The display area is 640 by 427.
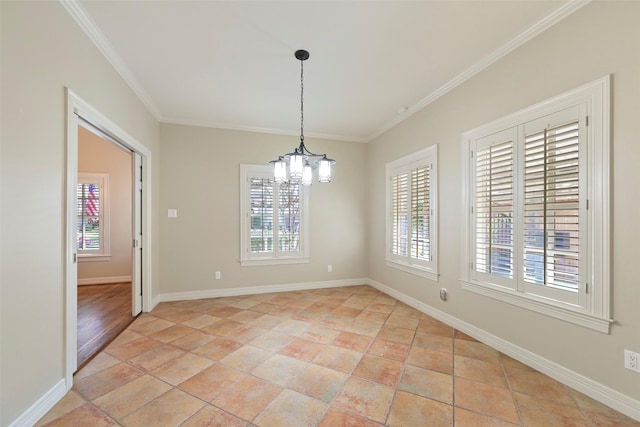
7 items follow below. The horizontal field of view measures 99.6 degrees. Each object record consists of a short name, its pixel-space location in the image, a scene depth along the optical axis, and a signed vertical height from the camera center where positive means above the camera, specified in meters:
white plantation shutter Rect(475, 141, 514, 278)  2.57 +0.05
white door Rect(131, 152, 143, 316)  3.63 -0.30
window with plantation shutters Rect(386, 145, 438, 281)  3.61 +0.01
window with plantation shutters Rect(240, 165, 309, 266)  4.63 -0.12
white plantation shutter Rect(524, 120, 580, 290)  2.08 +0.07
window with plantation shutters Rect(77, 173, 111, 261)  5.37 -0.10
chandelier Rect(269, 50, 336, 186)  2.49 +0.45
